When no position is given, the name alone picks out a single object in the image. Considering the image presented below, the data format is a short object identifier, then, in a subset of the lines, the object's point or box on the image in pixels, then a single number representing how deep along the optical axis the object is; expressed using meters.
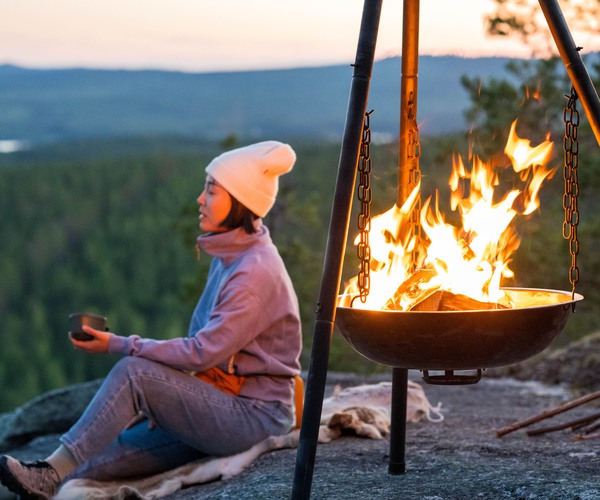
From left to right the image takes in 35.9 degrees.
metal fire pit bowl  2.71
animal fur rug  3.69
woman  3.58
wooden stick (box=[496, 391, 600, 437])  4.08
